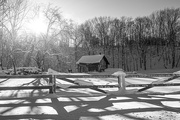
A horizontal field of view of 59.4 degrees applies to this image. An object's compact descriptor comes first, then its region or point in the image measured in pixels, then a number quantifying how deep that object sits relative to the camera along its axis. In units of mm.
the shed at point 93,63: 46366
